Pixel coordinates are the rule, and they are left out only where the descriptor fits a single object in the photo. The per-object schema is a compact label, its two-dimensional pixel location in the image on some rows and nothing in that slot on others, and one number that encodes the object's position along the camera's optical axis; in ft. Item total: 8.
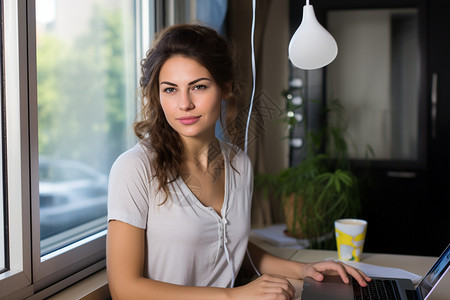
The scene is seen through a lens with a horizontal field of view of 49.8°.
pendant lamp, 3.69
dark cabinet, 8.66
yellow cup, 4.78
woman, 3.59
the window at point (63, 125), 3.58
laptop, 3.49
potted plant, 6.53
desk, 4.37
